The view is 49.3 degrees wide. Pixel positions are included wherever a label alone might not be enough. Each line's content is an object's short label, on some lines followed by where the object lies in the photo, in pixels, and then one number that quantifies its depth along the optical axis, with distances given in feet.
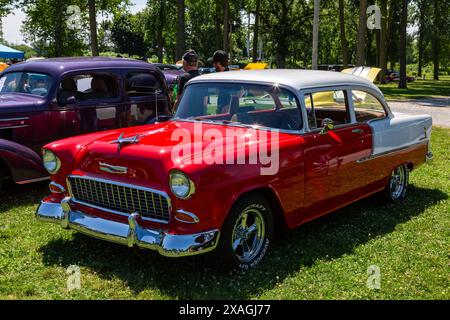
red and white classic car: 12.46
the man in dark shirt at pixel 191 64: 24.54
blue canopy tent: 90.27
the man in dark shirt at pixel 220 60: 24.63
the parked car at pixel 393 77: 141.31
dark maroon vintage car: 21.21
